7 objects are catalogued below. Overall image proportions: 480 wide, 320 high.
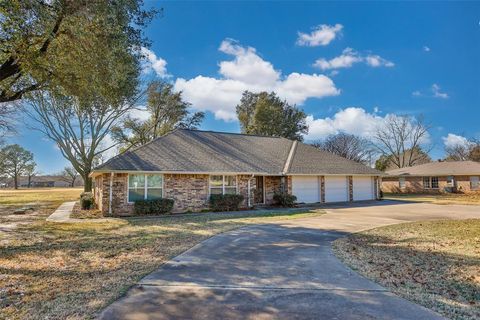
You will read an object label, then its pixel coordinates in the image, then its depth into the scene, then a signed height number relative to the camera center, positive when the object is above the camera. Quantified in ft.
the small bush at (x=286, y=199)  68.08 -4.66
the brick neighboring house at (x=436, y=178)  102.78 -0.91
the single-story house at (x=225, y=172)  55.57 +1.17
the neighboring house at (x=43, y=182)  307.99 -1.37
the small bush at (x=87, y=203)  67.82 -4.85
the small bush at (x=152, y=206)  54.34 -4.67
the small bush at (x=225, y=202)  60.80 -4.48
